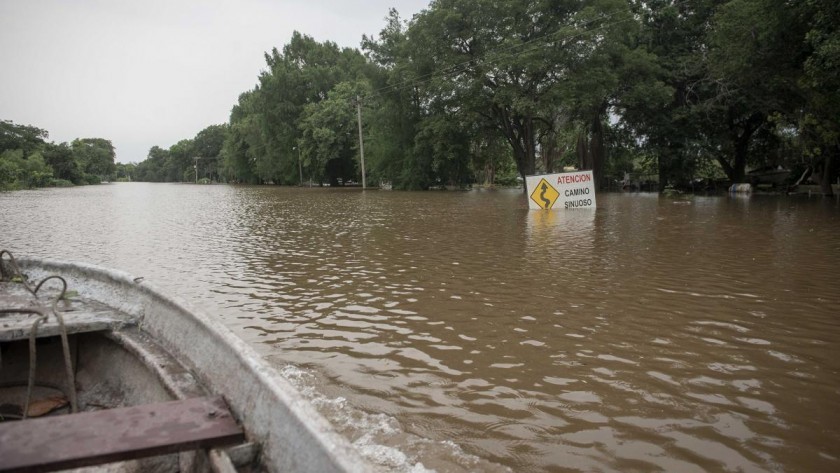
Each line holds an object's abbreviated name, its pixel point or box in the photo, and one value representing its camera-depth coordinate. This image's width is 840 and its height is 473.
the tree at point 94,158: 104.25
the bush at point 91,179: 87.11
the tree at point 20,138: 76.19
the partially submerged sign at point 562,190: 18.06
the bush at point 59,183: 68.82
